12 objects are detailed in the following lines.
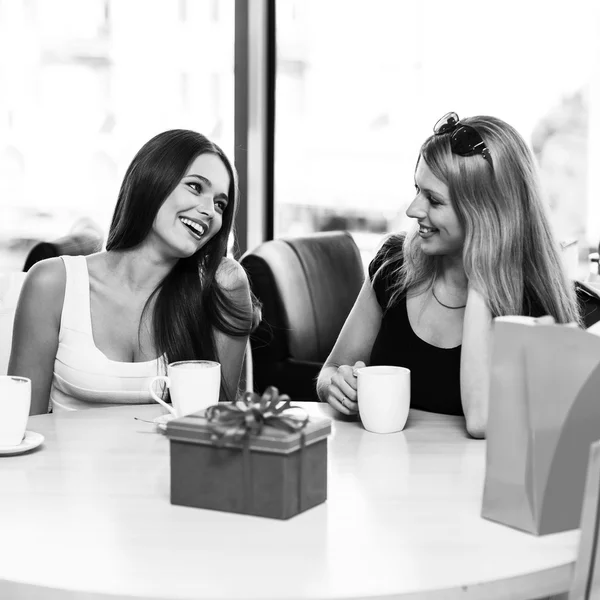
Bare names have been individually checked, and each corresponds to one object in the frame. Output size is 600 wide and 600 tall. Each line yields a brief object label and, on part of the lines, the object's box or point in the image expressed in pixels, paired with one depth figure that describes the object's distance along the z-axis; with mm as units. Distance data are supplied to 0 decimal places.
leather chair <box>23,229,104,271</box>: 3907
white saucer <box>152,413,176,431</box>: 2422
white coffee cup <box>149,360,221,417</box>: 2339
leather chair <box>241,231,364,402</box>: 3827
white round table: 1829
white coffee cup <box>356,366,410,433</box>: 2412
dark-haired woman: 2852
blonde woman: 2634
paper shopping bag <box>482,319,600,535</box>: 1944
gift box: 1996
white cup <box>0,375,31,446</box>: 2249
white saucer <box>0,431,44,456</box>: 2261
